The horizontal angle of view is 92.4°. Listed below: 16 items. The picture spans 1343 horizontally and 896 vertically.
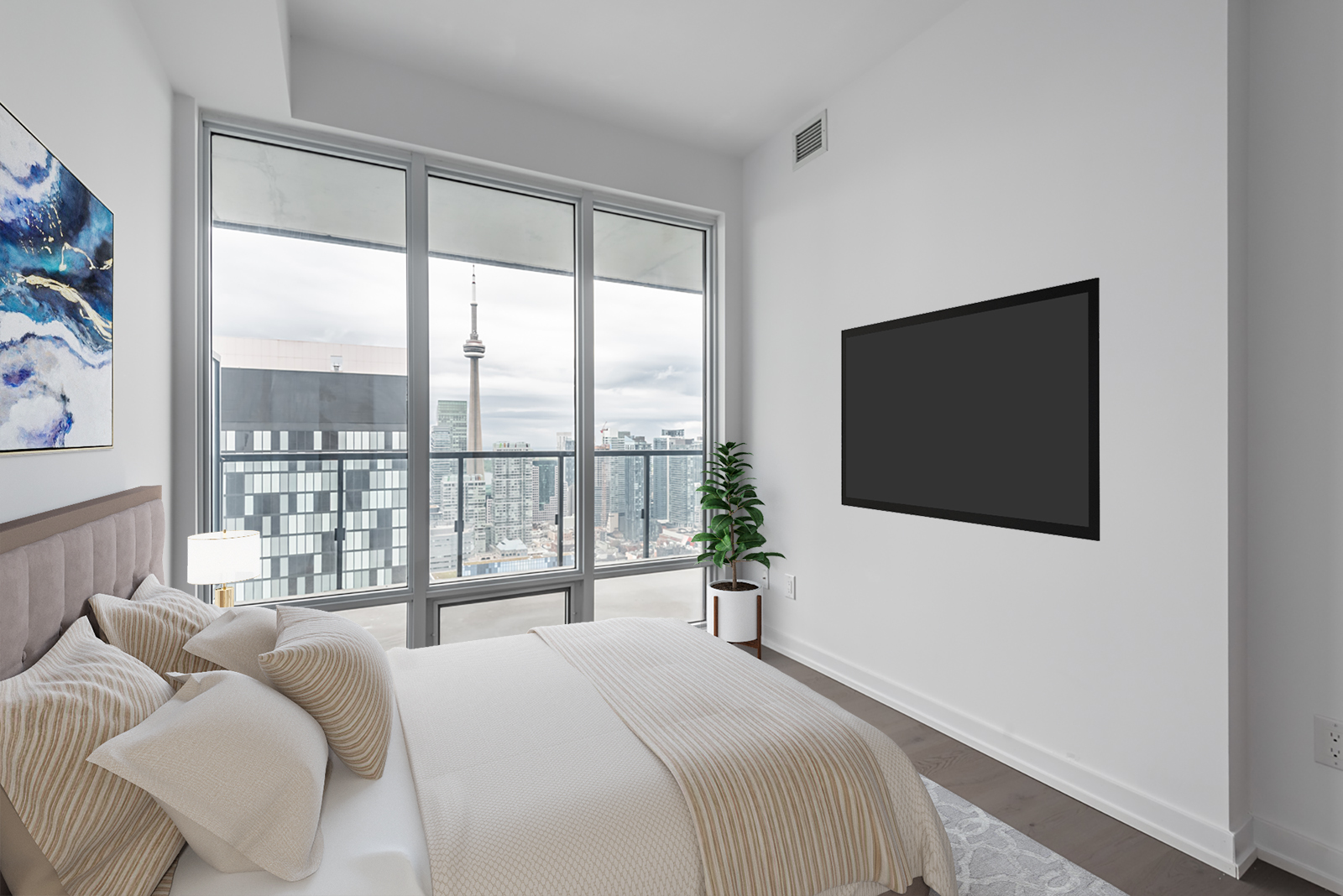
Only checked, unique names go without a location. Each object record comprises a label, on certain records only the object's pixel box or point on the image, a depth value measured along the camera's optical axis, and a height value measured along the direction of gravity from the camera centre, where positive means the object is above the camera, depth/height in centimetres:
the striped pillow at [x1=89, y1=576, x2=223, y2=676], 150 -44
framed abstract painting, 137 +35
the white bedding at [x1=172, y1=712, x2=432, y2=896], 111 -76
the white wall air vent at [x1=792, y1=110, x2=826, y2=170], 347 +169
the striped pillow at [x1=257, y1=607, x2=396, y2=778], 145 -56
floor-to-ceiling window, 299 +31
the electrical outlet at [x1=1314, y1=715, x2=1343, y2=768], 180 -84
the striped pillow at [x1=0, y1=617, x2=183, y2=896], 98 -53
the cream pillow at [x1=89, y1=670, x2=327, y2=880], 107 -58
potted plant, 370 -53
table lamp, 231 -40
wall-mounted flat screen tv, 230 +13
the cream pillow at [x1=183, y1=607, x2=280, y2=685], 151 -47
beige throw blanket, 138 -78
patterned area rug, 184 -126
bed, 119 -74
